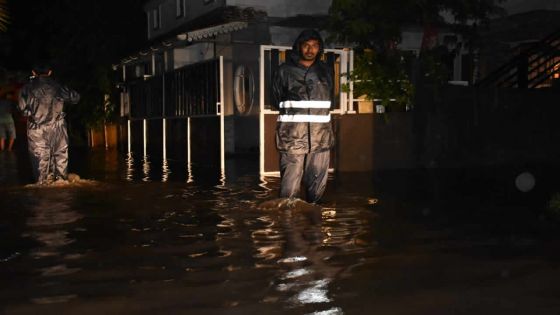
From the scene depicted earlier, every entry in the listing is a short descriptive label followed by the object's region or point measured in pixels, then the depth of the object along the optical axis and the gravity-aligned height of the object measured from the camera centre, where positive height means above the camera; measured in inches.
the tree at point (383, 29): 522.0 +60.3
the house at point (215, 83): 535.8 +24.4
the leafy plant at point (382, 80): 520.1 +19.1
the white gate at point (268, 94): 507.2 +9.6
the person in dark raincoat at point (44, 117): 434.9 -5.5
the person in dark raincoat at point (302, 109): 327.6 -1.6
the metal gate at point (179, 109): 617.9 -1.8
